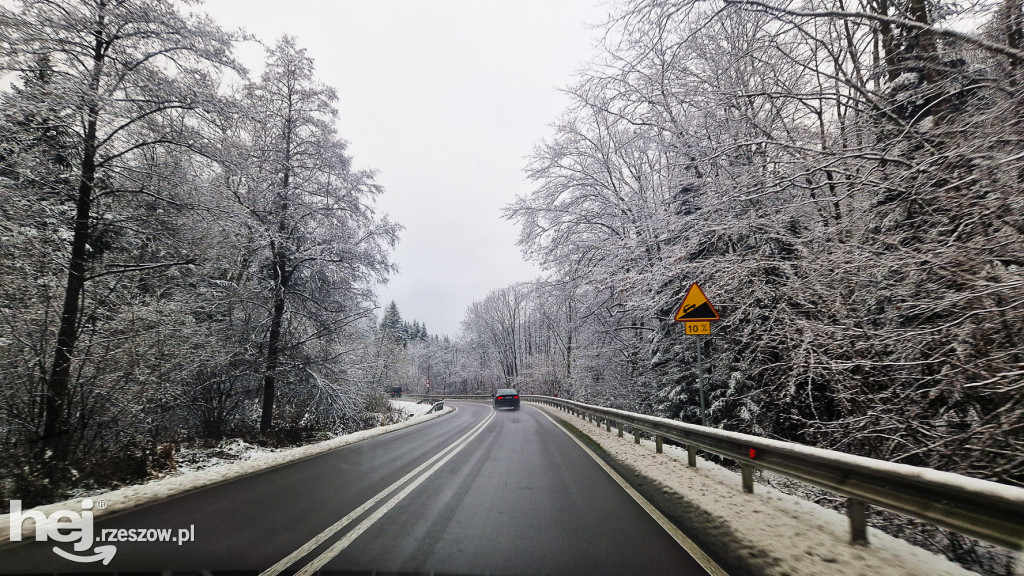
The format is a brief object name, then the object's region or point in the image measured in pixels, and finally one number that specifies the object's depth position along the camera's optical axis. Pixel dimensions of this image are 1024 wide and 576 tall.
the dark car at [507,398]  29.53
